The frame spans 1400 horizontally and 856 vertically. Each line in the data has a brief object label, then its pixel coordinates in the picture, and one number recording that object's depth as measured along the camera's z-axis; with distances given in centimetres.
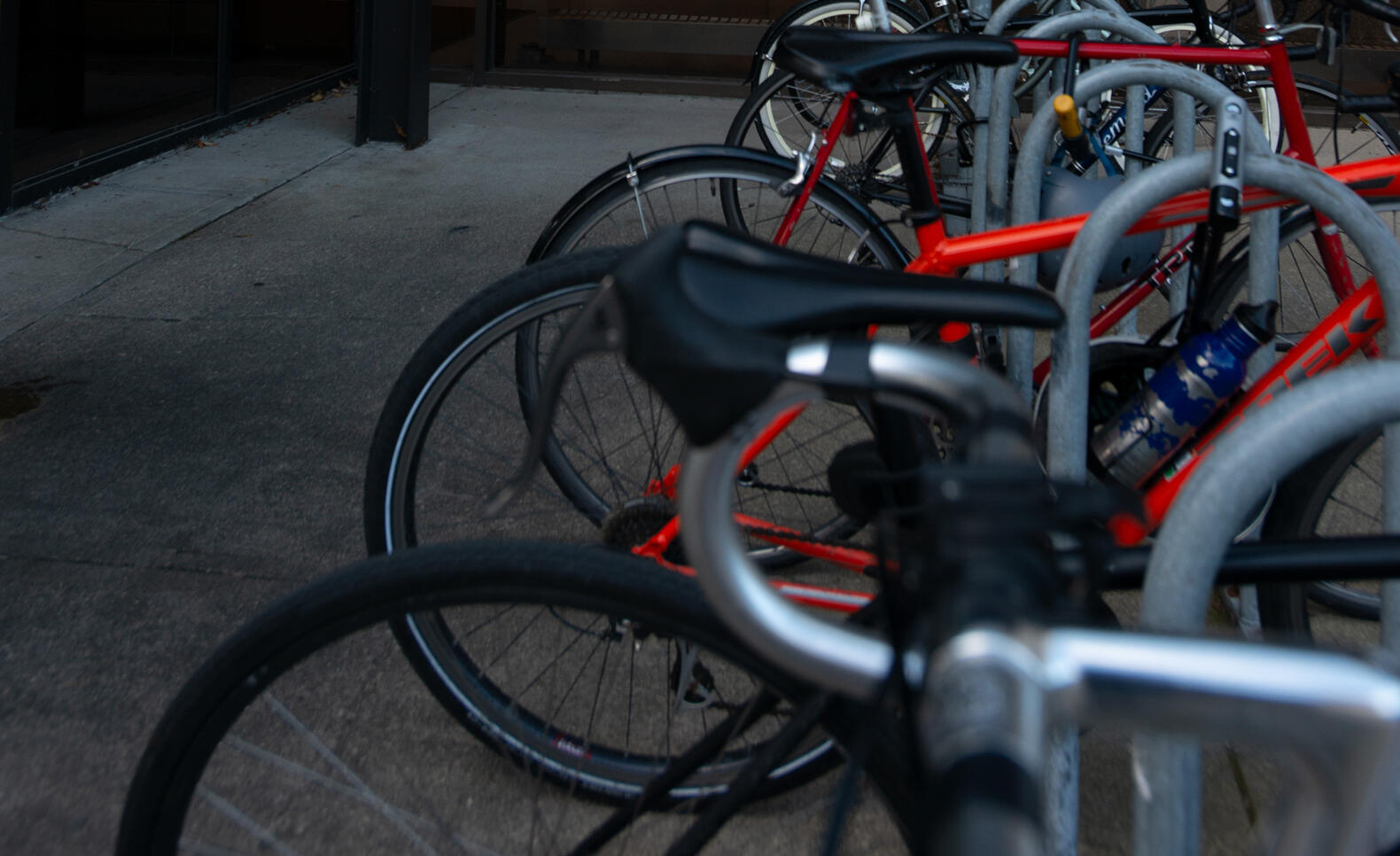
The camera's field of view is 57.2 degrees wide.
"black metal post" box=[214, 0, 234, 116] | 698
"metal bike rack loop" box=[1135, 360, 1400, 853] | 123
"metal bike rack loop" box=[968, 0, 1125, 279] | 347
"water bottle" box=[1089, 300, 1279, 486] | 215
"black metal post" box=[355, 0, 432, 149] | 652
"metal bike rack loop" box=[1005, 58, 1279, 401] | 222
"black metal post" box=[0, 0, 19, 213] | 519
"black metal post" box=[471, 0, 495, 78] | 839
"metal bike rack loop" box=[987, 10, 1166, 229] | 284
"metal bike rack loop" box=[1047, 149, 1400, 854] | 183
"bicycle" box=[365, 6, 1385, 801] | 221
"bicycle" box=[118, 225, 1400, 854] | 73
